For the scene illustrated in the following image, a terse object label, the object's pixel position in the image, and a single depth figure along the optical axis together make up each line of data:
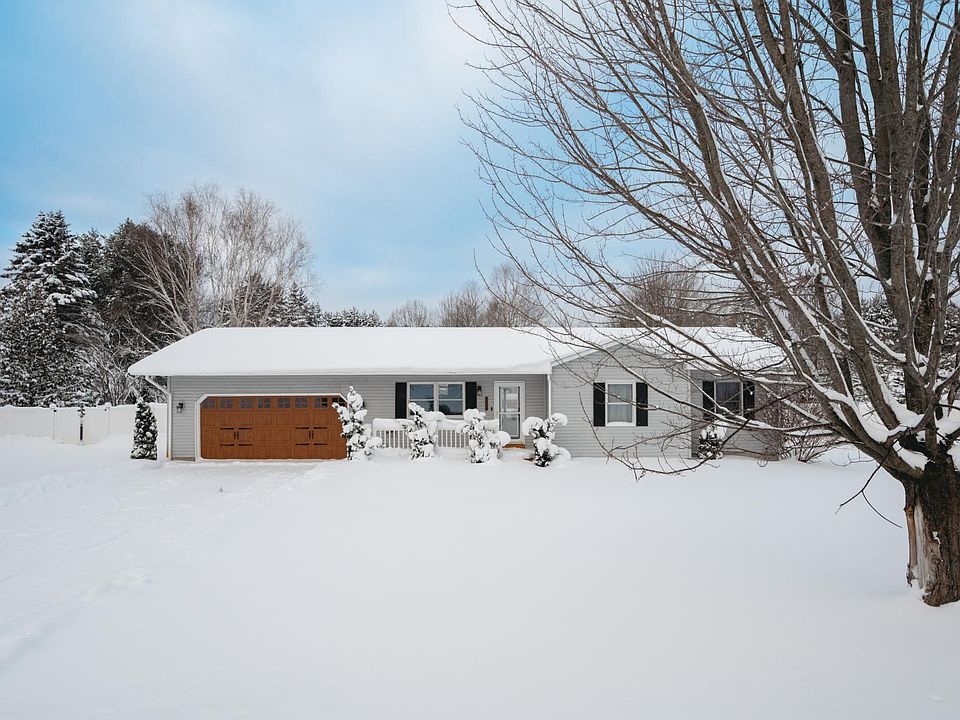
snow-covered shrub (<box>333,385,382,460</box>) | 15.34
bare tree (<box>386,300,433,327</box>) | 40.91
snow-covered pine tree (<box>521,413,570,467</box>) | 14.52
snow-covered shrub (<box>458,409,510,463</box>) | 14.78
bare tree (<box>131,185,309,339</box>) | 24.84
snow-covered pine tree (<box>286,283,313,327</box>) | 33.99
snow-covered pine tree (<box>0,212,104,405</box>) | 25.95
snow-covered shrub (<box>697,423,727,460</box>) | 14.51
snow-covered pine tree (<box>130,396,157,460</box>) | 17.12
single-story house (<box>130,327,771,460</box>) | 16.19
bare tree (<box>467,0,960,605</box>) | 3.37
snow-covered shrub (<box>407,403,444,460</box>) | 15.27
